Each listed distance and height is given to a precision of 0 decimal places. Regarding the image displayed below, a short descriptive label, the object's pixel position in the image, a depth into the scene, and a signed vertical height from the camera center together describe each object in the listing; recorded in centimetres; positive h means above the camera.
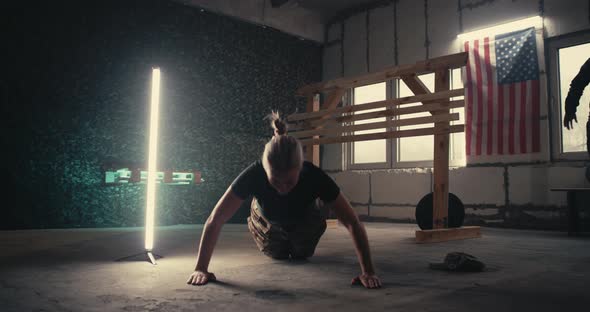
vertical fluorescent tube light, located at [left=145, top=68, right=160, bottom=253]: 207 +17
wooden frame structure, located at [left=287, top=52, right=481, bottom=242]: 344 +62
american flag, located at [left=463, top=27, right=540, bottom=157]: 462 +105
